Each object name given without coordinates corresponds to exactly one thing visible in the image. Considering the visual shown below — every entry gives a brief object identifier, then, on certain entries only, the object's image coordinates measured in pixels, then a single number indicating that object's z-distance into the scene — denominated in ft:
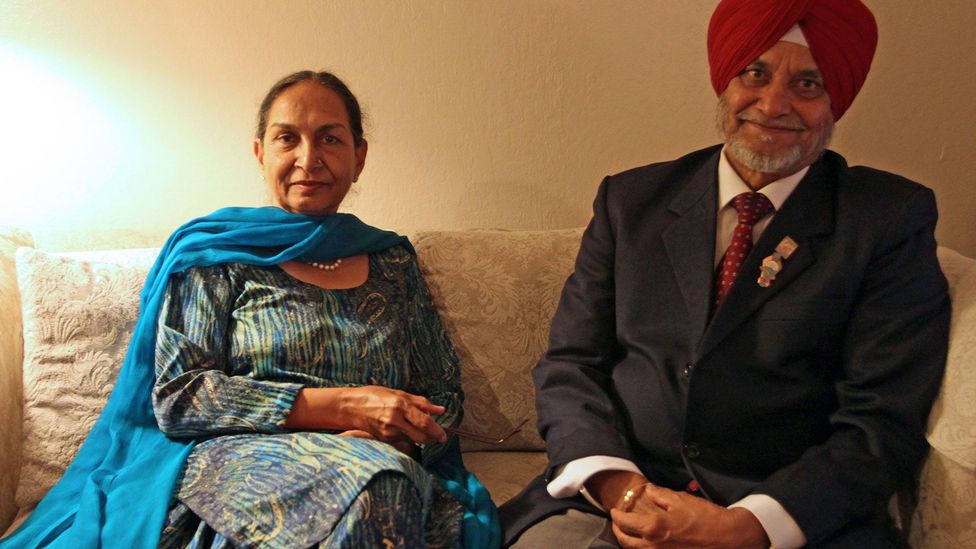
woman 4.46
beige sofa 4.60
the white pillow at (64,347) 5.53
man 4.56
